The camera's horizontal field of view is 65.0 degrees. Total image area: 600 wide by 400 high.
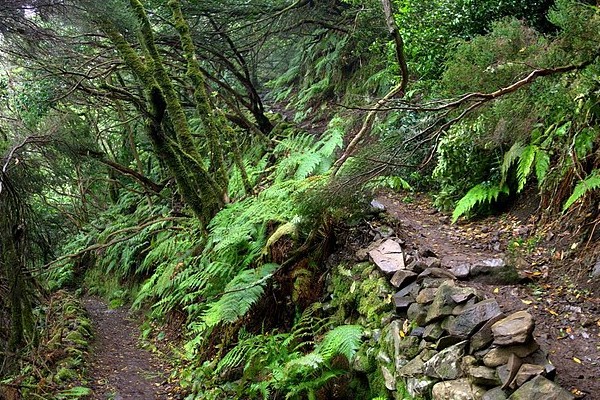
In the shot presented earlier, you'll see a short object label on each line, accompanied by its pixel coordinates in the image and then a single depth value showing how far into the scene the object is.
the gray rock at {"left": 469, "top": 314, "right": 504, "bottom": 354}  2.98
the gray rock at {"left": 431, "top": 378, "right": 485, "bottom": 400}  2.85
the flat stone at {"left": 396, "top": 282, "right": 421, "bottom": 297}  3.91
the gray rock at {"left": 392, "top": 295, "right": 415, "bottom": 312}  3.91
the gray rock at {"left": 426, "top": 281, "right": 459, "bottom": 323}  3.44
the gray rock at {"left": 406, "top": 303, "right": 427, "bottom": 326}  3.65
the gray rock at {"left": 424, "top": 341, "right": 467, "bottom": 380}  3.08
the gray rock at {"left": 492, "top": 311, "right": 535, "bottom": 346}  2.79
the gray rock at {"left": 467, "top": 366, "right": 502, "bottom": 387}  2.79
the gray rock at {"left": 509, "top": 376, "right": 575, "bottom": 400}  2.46
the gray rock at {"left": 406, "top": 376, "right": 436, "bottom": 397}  3.21
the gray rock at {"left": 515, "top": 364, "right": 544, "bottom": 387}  2.62
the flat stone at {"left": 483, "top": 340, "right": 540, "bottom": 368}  2.80
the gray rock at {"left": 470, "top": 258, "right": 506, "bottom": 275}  3.97
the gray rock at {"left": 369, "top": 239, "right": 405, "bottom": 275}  4.37
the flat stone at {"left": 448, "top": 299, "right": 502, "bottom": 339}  3.11
